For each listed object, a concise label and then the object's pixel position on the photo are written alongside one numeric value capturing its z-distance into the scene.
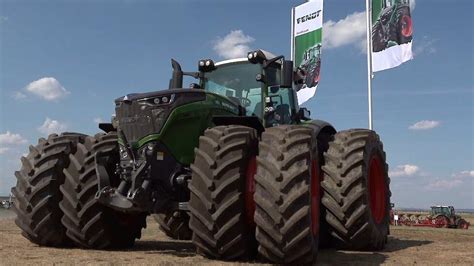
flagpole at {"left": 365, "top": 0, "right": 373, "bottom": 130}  16.57
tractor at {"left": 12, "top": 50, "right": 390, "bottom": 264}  5.71
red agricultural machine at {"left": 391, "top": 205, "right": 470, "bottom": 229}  36.91
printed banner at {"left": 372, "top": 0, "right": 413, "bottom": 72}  16.16
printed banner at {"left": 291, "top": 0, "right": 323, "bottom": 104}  18.16
